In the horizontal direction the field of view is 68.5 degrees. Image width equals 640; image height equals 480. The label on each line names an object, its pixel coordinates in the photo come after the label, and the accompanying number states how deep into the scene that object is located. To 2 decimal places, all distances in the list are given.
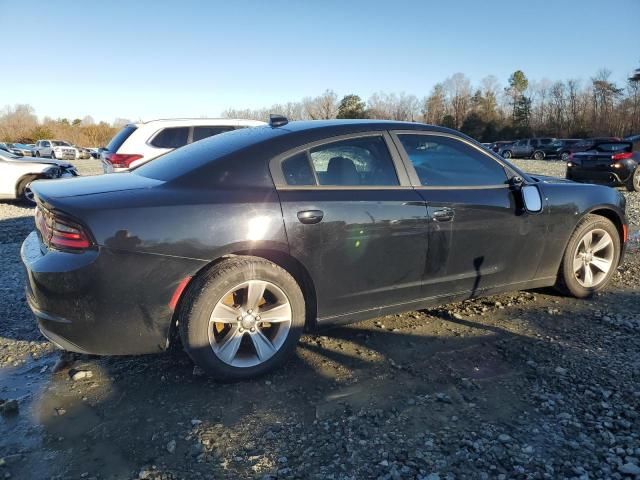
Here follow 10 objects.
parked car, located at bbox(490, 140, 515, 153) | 42.39
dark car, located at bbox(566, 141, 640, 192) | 12.57
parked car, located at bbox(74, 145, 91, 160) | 42.50
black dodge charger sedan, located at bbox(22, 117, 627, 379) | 2.55
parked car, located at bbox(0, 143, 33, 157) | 40.71
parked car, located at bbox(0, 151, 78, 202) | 10.09
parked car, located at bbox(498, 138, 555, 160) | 37.88
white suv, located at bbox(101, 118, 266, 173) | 8.03
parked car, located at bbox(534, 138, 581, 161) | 36.89
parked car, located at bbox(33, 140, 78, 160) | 39.50
